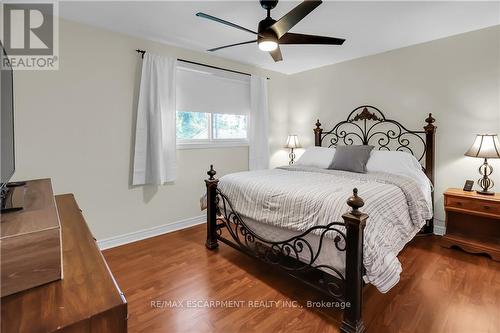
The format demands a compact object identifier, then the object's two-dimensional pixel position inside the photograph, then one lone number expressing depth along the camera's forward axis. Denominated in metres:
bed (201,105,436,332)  1.62
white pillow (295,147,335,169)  3.44
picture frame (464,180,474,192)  2.77
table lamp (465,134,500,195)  2.57
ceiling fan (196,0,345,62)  1.81
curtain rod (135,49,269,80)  2.99
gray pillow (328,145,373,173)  3.07
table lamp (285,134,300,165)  4.45
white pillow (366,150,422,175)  2.88
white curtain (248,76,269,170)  4.15
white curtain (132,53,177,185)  3.01
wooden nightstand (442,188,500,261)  2.54
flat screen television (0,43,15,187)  1.22
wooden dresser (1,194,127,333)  0.65
